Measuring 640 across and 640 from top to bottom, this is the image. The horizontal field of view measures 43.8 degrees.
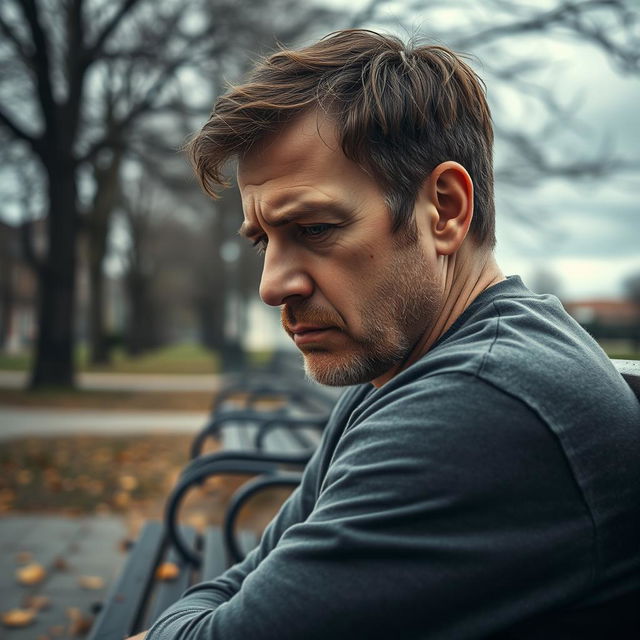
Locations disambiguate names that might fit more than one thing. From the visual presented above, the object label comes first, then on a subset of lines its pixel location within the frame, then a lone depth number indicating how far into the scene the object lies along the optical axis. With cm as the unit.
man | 109
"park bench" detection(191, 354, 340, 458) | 500
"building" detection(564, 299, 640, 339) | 1630
